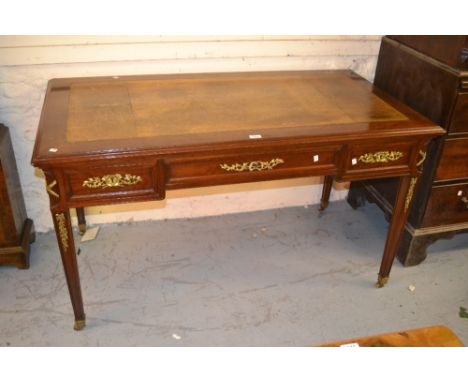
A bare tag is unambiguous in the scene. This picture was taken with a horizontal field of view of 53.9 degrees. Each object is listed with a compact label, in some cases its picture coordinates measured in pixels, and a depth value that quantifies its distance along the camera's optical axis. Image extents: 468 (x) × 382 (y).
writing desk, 1.53
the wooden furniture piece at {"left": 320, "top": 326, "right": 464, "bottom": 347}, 1.31
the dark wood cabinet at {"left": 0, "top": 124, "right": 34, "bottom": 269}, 2.03
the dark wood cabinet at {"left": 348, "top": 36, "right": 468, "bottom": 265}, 1.89
